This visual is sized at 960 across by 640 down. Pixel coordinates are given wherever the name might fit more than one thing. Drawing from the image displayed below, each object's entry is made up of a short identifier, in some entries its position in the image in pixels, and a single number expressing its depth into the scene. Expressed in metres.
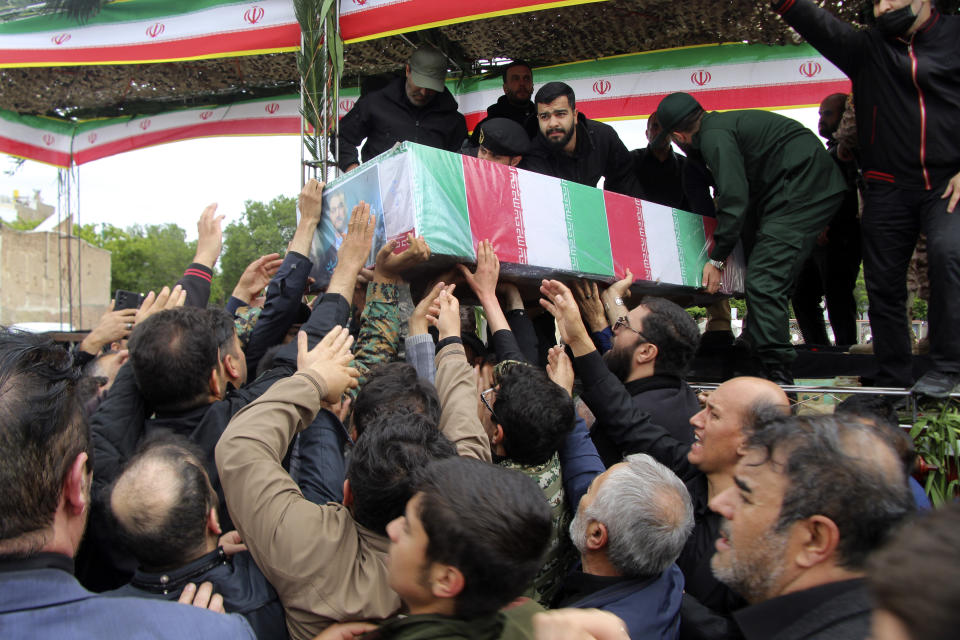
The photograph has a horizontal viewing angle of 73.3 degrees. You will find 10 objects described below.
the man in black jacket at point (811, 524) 1.17
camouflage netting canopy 4.39
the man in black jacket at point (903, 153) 2.79
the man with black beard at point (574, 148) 3.69
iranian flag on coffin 2.64
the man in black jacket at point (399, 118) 4.09
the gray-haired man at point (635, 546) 1.62
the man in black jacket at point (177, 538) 1.43
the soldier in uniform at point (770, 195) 3.30
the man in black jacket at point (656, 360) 2.56
